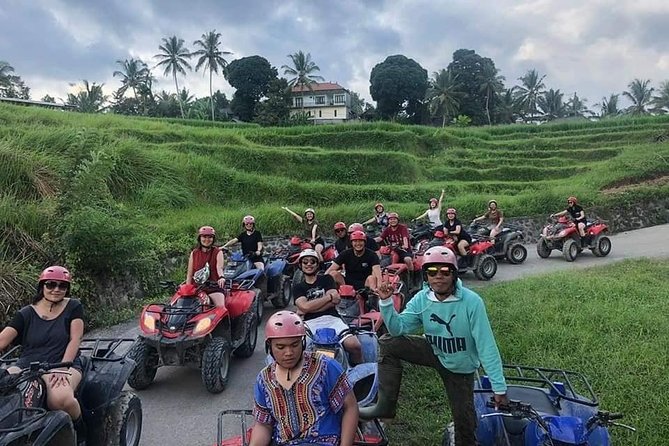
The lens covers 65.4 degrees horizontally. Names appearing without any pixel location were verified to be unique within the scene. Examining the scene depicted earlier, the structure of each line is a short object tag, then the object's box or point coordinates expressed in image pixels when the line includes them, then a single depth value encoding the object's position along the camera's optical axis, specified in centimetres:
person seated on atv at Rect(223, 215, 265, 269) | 922
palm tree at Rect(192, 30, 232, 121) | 5459
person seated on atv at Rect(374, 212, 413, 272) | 961
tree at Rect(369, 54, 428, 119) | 5300
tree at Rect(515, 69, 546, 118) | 6041
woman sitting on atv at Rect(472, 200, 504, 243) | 1275
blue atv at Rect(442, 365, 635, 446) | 317
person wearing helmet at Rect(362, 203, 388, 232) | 1270
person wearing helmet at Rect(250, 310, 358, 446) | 281
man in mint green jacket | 327
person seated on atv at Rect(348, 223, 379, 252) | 660
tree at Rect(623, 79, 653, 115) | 5591
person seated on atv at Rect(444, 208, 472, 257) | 1073
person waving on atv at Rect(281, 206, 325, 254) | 1050
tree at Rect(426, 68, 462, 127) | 5016
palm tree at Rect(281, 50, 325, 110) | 5650
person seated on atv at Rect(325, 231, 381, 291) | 612
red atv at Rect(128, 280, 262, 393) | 538
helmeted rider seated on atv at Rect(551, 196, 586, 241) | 1316
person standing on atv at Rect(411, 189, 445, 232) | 1377
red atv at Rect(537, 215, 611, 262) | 1329
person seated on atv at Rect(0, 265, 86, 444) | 385
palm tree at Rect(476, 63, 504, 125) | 5403
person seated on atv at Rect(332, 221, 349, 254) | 851
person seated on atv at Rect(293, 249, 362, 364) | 463
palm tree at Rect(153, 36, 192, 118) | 5600
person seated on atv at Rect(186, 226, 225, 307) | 645
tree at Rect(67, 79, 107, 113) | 4909
